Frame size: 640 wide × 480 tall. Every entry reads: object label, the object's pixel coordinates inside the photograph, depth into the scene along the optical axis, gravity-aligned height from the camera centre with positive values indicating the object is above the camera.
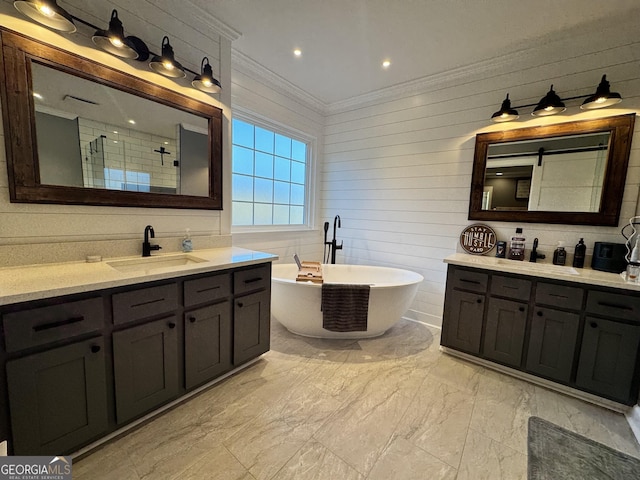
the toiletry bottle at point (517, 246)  2.54 -0.22
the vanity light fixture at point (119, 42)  1.36 +0.98
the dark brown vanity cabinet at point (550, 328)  1.80 -0.79
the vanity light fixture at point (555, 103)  2.03 +0.99
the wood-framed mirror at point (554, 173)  2.16 +0.47
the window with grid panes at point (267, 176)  3.05 +0.46
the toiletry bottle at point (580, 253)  2.25 -0.23
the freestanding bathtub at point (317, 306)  2.53 -0.87
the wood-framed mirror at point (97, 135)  1.47 +0.47
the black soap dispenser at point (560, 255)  2.34 -0.26
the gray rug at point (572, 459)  1.39 -1.28
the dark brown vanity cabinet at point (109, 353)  1.17 -0.79
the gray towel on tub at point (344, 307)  2.47 -0.84
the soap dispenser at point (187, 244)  2.17 -0.29
